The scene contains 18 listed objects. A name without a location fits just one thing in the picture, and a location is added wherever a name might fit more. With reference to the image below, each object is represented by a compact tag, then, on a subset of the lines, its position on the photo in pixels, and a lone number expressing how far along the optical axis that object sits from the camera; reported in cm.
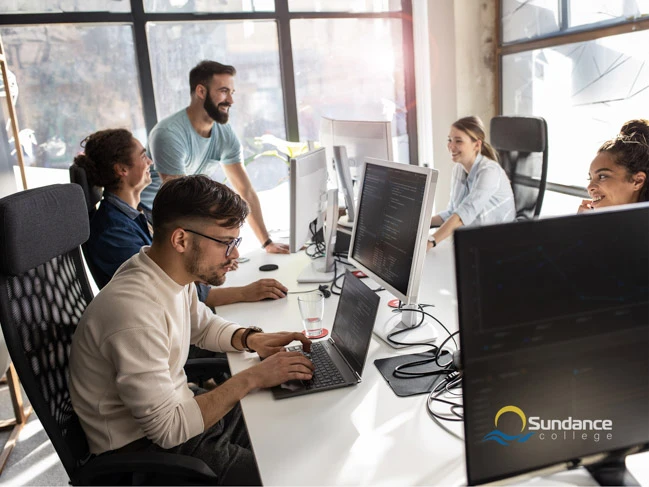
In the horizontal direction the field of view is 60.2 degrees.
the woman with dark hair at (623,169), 174
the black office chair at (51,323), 120
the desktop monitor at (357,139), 257
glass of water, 168
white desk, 104
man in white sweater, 126
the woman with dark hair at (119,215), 194
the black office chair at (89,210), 194
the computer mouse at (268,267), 252
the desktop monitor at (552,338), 75
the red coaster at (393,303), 189
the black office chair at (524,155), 290
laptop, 137
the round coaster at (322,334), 169
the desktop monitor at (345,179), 249
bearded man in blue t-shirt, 292
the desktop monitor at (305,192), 213
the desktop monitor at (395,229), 146
